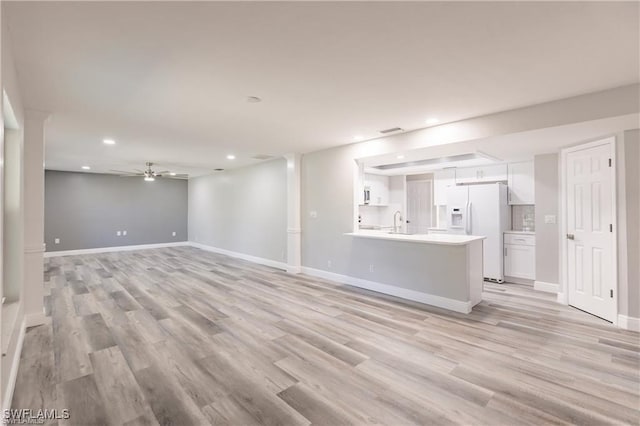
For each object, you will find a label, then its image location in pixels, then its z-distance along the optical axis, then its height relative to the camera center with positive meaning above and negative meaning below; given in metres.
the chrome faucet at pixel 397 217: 7.98 -0.10
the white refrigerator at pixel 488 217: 5.51 -0.07
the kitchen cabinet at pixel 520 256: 5.25 -0.78
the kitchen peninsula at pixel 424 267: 3.98 -0.80
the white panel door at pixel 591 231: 3.57 -0.23
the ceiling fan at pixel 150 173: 7.61 +1.26
